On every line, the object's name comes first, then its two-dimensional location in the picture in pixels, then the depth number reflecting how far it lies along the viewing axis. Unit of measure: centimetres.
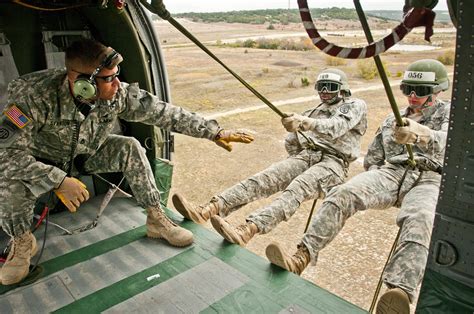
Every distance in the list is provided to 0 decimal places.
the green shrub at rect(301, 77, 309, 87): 1819
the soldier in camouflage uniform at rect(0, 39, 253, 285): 293
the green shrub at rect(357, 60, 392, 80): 1992
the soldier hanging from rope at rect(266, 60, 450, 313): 275
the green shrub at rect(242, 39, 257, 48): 3722
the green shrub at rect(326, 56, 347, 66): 2489
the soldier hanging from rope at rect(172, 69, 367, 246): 366
